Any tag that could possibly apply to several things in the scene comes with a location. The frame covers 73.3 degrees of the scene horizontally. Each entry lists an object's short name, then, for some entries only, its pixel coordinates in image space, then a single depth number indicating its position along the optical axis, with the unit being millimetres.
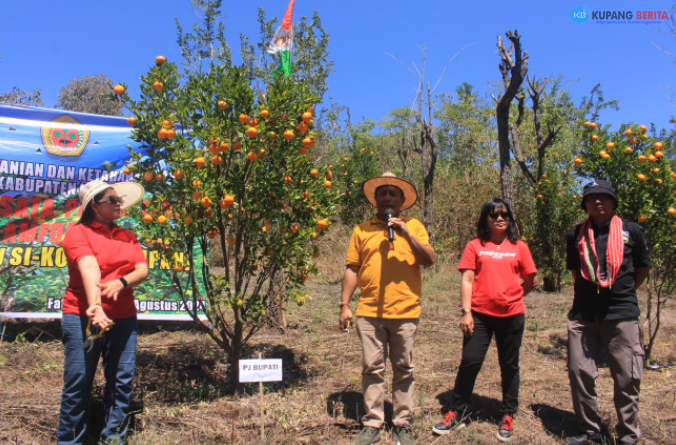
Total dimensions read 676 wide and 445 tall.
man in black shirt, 3084
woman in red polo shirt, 2709
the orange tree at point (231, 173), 3246
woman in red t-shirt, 3281
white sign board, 3041
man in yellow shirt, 3033
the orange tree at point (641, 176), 4555
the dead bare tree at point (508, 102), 6379
